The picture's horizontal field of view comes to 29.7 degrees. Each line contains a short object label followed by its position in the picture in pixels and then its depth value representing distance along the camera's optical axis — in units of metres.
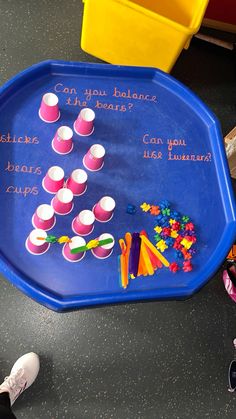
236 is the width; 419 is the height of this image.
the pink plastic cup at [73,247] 1.05
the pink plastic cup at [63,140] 1.13
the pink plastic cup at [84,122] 1.16
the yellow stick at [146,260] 1.11
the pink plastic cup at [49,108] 1.15
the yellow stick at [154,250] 1.13
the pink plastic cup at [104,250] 1.07
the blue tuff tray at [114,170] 1.07
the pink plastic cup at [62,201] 1.07
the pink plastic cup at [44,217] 1.05
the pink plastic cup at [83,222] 1.07
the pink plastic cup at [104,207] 1.09
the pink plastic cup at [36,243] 1.04
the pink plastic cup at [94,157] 1.13
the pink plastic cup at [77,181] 1.10
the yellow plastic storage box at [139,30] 1.36
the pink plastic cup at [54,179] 1.09
